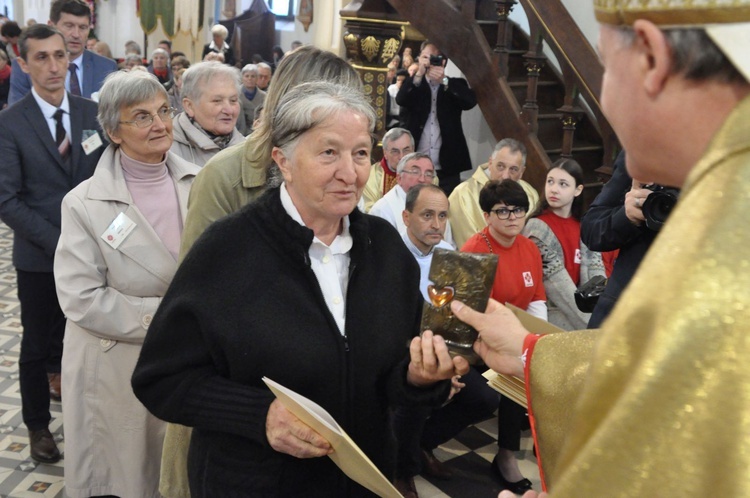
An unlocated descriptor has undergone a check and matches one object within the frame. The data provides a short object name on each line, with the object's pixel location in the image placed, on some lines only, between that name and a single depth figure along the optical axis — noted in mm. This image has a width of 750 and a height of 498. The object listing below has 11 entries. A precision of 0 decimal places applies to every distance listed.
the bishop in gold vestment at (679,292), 694
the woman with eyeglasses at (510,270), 4008
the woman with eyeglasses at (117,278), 2908
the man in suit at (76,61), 4895
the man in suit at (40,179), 3758
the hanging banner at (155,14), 20031
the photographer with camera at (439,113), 6919
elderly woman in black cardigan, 1896
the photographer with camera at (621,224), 2670
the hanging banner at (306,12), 18109
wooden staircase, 6277
